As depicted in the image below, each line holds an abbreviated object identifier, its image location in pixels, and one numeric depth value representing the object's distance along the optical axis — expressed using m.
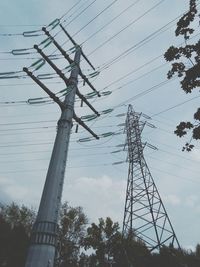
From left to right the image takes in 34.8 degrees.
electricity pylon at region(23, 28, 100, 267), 9.25
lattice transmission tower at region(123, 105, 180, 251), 20.85
